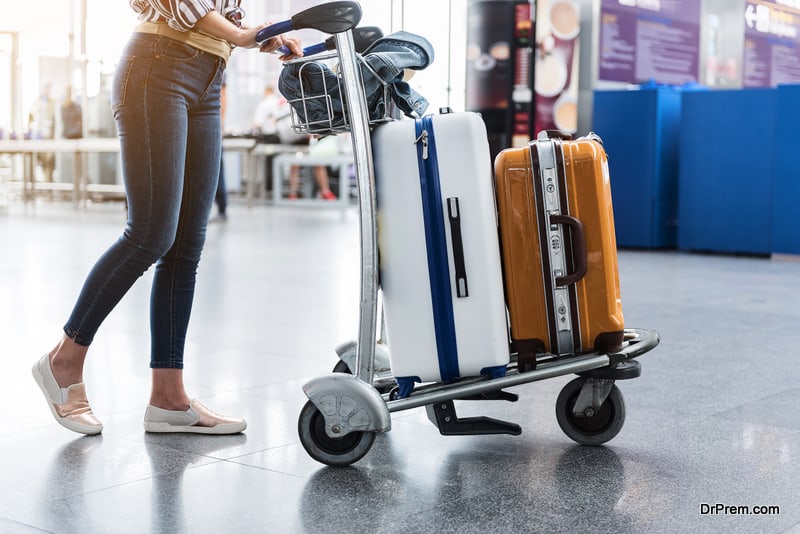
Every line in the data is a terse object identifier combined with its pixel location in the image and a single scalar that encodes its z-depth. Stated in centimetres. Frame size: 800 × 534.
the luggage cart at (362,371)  202
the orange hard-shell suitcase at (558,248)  211
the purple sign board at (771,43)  1048
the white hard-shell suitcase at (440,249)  206
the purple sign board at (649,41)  869
